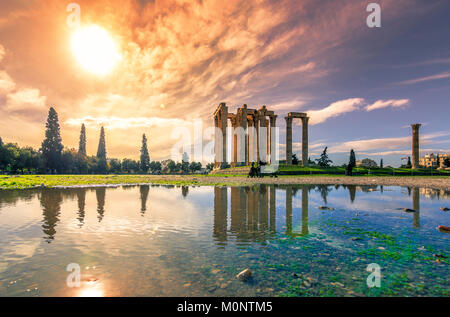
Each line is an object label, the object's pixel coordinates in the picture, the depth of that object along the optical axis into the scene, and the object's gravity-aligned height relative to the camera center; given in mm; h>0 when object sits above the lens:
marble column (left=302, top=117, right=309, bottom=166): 61819 +5113
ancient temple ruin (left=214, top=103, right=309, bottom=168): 60531 +7256
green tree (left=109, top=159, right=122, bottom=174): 114556 -2133
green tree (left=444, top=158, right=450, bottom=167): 93950 -108
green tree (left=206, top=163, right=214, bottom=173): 95088 -1521
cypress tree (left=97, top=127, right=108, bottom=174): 103125 +3874
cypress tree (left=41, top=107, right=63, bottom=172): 78938 +6580
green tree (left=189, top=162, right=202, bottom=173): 112050 -2221
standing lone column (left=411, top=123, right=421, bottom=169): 58406 +4477
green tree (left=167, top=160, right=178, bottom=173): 121125 -2084
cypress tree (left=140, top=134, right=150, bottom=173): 112500 +2457
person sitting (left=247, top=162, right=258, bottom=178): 37438 -1457
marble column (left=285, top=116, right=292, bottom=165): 63500 +5838
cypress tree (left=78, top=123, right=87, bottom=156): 103625 +9944
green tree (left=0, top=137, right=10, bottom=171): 63219 +2103
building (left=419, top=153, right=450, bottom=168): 169500 +2670
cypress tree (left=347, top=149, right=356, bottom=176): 76319 +1777
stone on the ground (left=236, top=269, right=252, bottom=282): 4109 -2123
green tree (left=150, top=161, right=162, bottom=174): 119750 -2298
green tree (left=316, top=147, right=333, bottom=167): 68812 +697
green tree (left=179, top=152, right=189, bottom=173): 115962 -451
